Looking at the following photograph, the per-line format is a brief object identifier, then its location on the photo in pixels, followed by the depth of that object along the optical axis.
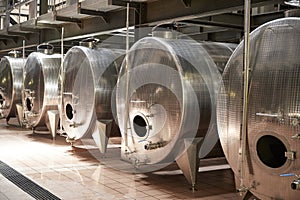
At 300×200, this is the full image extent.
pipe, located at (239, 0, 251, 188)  3.46
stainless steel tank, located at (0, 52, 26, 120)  9.98
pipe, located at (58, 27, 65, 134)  7.23
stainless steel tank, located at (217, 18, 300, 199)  3.22
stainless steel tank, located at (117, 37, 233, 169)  4.61
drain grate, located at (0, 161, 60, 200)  4.46
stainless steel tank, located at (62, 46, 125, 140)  6.51
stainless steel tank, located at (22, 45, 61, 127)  8.27
